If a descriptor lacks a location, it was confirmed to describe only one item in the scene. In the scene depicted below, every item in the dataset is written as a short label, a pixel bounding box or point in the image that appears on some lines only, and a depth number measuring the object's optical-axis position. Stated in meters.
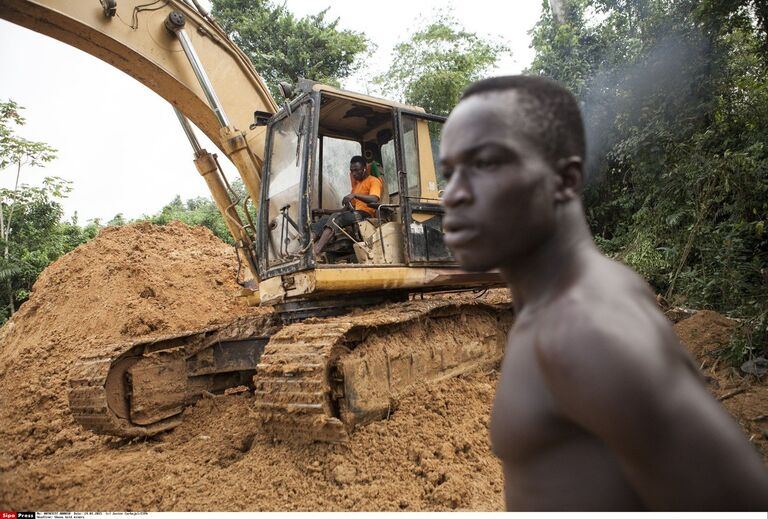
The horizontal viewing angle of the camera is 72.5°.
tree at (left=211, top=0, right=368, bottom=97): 16.19
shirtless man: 0.68
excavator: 3.96
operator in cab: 4.28
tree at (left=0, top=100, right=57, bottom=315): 11.14
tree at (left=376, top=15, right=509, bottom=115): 17.17
